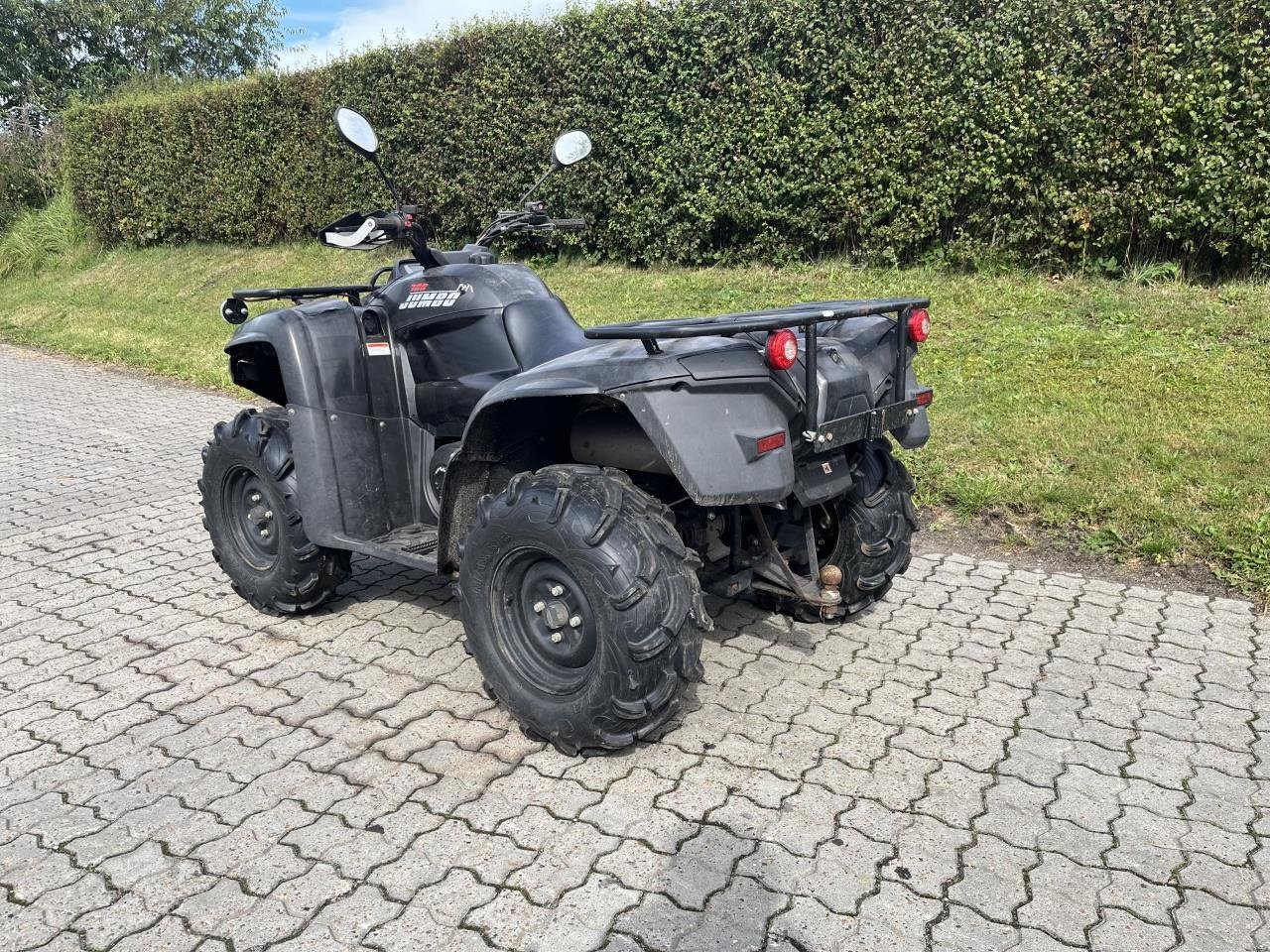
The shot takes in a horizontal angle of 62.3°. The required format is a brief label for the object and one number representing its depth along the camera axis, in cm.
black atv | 293
